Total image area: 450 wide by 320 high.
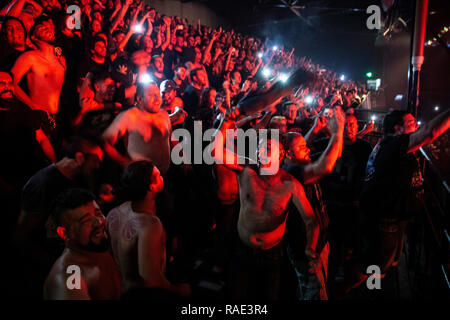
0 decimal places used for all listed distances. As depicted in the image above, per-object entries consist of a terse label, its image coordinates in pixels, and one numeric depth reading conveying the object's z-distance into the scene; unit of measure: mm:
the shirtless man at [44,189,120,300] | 1732
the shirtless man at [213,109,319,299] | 2674
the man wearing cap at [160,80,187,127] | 4570
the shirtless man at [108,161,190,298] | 1929
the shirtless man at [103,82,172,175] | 3438
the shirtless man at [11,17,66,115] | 3223
